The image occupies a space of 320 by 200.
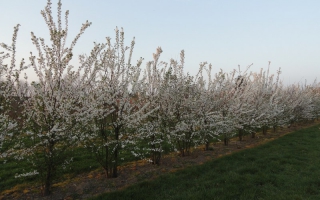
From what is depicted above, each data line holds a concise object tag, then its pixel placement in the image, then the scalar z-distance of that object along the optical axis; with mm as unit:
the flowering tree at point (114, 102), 5786
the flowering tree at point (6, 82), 4227
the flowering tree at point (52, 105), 4789
